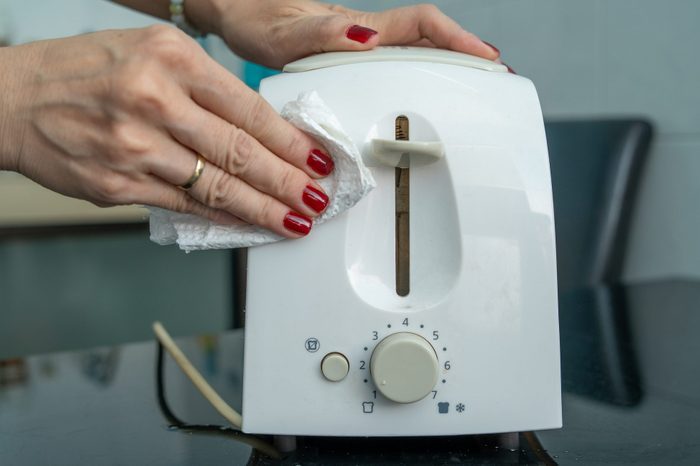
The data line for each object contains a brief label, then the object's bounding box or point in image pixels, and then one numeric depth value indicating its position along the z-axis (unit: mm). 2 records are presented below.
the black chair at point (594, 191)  1169
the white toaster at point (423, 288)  455
